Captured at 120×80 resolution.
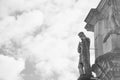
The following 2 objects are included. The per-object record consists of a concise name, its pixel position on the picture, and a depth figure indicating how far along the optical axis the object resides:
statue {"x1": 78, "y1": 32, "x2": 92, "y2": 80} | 17.50
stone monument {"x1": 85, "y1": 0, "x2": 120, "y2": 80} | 16.25
